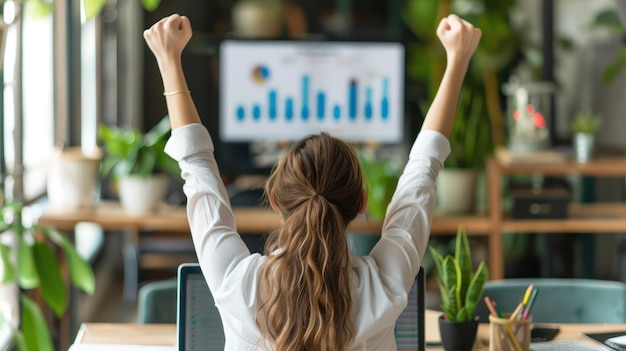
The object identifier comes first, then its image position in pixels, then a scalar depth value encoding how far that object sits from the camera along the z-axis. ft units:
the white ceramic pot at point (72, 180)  12.53
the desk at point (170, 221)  12.25
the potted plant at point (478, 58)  16.43
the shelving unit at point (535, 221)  12.75
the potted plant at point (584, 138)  13.35
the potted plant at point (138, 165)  12.25
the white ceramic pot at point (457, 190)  13.03
